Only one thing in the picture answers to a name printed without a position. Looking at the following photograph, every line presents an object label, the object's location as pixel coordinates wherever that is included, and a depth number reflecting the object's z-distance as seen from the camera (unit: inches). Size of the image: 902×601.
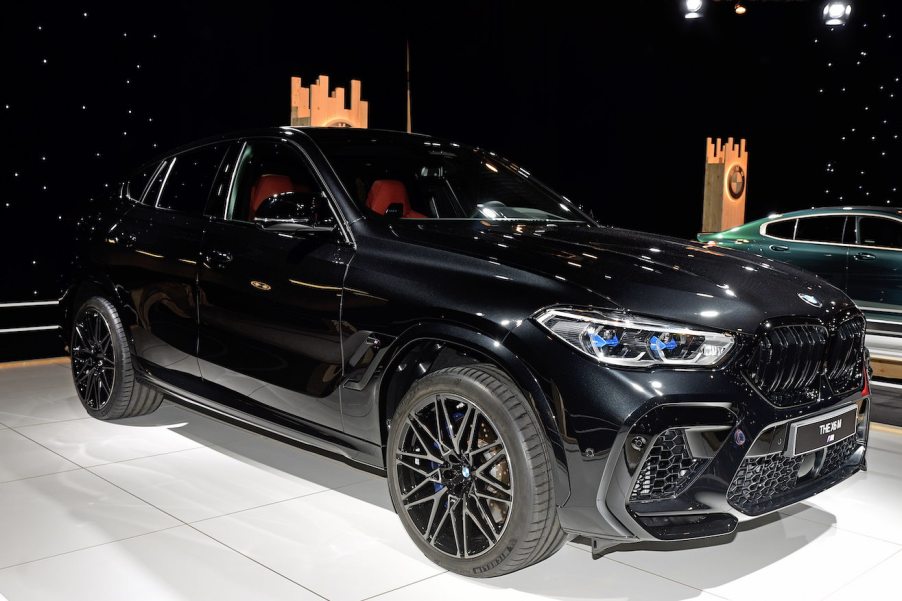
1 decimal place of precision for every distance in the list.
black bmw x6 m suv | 90.9
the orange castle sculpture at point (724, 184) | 541.3
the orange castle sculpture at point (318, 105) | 302.7
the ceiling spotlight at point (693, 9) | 415.5
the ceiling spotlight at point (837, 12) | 389.7
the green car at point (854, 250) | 300.7
